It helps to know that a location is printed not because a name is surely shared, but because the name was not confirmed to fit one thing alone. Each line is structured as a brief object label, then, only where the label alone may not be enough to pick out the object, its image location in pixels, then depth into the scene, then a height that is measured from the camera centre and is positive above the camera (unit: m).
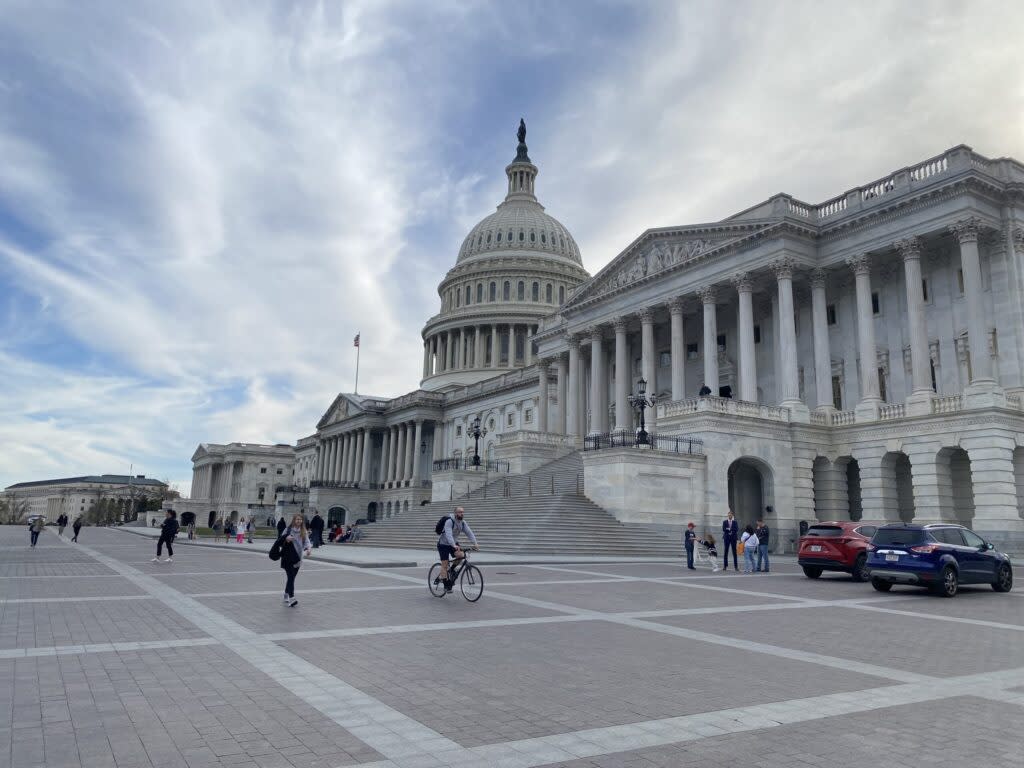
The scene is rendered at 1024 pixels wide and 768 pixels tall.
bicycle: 15.42 -1.11
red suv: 22.38 -0.60
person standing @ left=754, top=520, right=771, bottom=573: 25.53 -0.44
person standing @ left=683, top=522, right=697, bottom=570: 25.08 -0.47
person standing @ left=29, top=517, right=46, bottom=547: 35.50 -0.59
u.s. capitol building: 36.22 +9.53
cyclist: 15.80 -0.43
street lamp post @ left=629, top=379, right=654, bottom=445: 37.19 +5.89
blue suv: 18.23 -0.67
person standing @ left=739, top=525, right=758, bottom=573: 24.92 -0.58
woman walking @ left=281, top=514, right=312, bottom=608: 14.19 -0.65
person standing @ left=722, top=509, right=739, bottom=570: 26.05 -0.13
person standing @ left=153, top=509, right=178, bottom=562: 25.44 -0.44
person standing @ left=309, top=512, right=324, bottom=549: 36.47 -0.45
